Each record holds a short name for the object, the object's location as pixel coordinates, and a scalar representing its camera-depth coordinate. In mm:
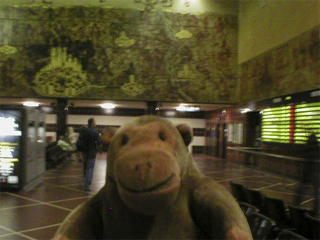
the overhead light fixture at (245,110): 15191
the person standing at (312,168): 6173
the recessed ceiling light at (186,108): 17406
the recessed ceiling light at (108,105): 18753
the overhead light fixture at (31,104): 18831
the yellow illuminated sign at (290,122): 9625
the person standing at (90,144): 7896
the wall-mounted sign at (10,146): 8336
